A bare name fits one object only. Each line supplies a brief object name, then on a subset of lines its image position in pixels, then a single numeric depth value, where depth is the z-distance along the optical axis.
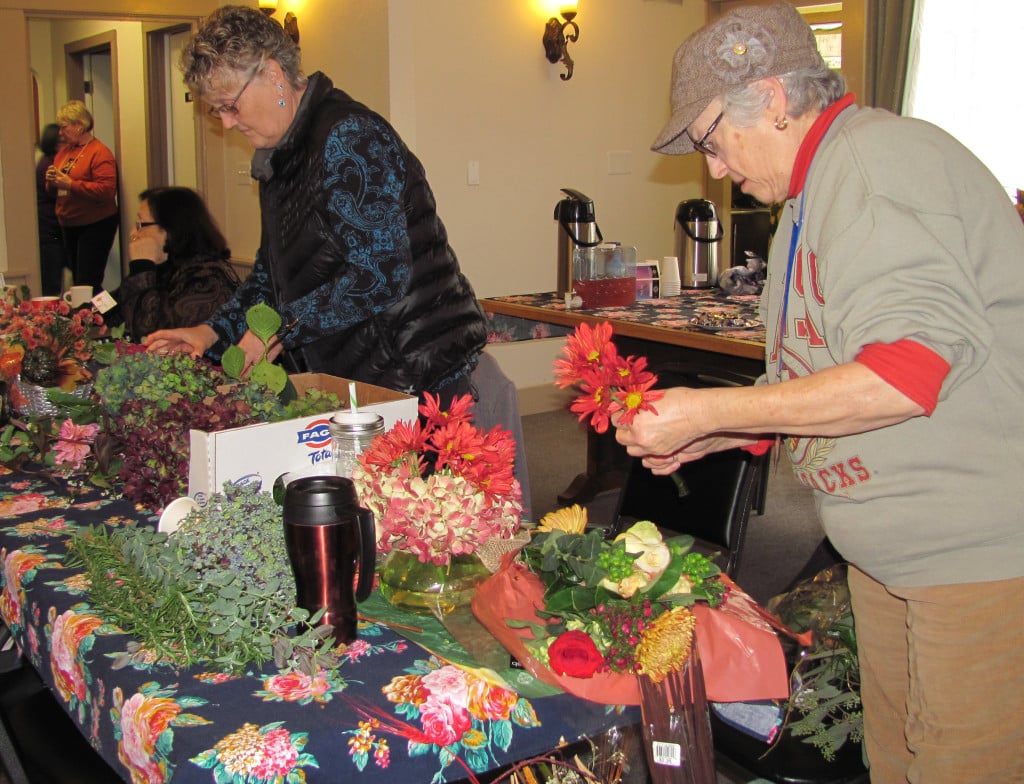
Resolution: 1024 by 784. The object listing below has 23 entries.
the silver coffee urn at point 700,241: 4.48
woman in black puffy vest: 2.08
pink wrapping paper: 1.13
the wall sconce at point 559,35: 5.91
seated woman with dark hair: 4.00
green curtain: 5.48
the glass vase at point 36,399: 2.16
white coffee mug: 3.11
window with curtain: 5.22
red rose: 1.07
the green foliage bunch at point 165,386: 1.75
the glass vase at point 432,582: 1.30
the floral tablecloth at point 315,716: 1.01
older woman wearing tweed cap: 1.15
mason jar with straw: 1.51
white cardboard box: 1.49
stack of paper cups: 4.28
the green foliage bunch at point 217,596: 1.17
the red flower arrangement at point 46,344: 2.28
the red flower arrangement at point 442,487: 1.23
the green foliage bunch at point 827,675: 1.76
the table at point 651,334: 3.29
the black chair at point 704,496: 2.33
